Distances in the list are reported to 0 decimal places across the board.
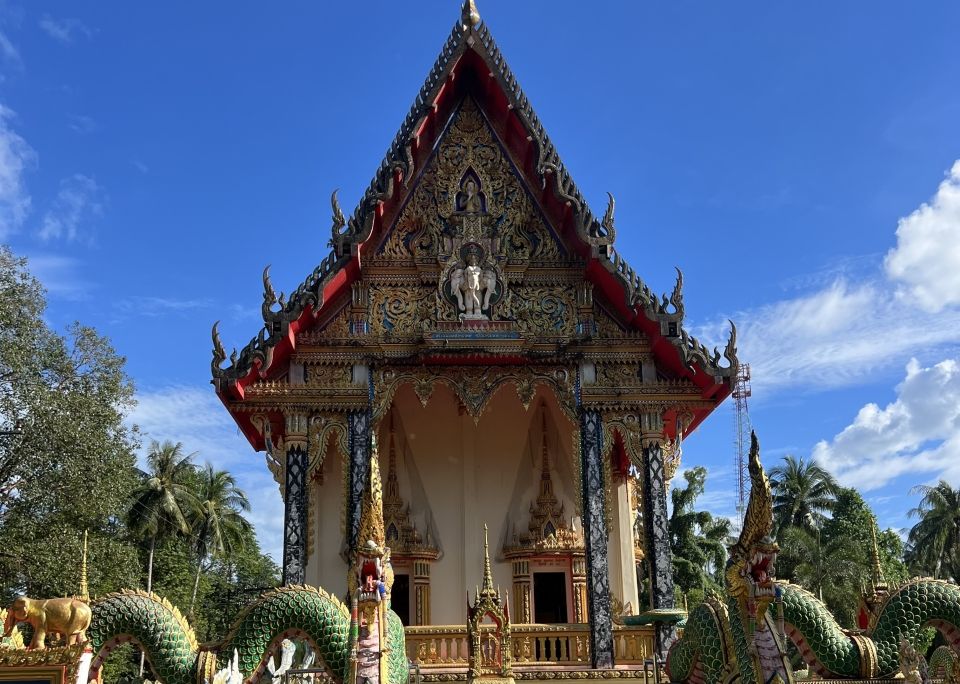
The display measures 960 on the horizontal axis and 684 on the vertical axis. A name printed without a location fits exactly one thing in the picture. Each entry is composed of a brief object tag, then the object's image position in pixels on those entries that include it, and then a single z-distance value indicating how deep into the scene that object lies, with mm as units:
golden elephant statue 7707
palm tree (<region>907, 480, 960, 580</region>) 29625
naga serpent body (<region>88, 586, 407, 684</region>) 8648
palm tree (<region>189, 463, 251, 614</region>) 34656
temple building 12164
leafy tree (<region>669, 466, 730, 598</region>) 31328
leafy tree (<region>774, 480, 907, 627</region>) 25516
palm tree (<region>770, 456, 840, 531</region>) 34125
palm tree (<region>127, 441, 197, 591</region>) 30203
